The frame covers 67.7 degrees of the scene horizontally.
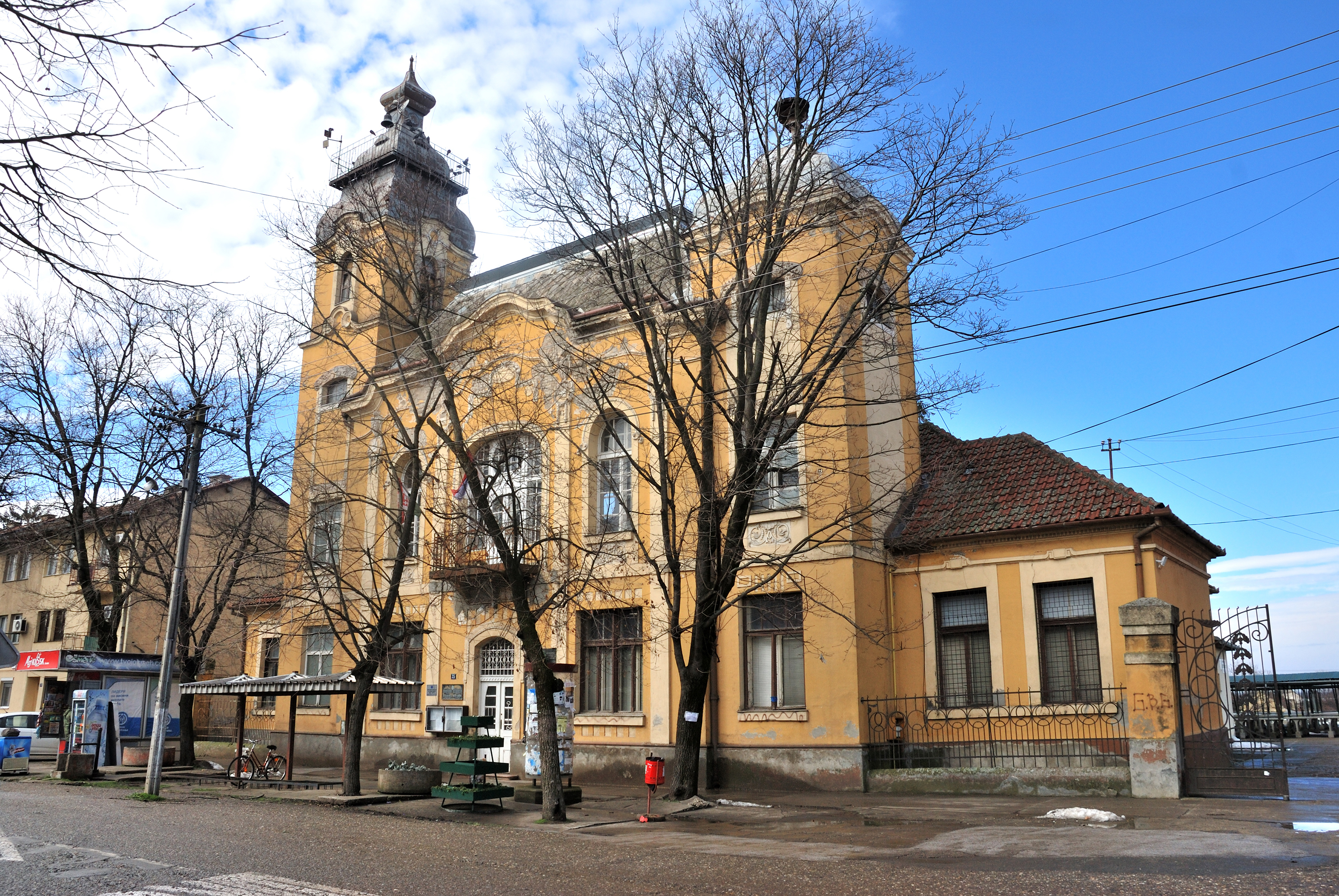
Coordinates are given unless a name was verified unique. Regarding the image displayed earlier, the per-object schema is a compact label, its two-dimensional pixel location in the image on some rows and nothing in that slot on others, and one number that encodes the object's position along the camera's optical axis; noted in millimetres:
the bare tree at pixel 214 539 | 26984
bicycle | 22453
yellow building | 19594
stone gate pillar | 15688
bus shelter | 20797
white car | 31656
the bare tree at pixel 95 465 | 28719
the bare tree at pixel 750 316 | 17672
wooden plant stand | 16984
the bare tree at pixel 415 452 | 18438
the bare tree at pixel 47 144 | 4766
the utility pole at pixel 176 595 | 19297
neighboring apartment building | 29844
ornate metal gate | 15773
